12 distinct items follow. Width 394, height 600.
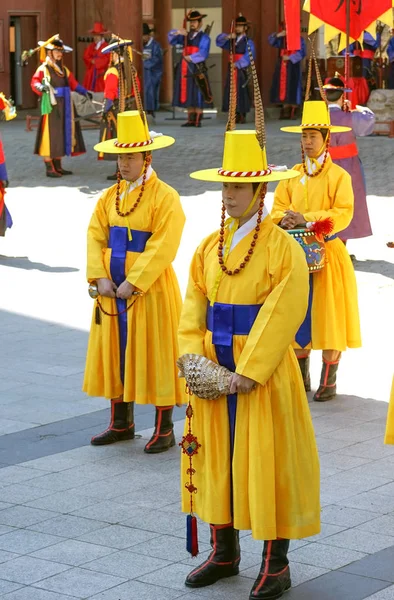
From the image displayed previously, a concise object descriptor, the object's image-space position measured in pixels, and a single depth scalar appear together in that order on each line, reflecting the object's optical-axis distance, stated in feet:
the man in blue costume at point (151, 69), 80.38
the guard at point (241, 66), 70.13
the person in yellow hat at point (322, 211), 26.02
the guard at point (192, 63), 72.74
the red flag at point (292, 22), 33.47
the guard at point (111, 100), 55.47
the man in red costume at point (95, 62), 77.41
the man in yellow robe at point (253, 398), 16.30
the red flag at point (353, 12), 37.29
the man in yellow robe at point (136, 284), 22.47
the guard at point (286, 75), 75.36
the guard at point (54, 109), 56.08
